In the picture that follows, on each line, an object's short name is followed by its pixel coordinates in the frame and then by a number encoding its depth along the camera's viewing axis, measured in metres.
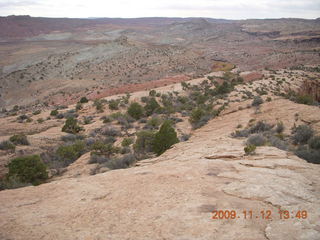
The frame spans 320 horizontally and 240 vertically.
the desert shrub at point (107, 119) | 19.53
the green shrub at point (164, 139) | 12.06
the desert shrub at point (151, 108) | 22.47
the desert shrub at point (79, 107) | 25.39
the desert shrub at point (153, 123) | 18.19
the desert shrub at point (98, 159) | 11.53
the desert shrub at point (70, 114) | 22.85
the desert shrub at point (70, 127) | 17.45
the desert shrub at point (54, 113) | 22.97
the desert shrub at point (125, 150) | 13.09
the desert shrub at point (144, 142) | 13.00
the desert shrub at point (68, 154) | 12.64
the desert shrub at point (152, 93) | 27.51
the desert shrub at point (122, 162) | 10.18
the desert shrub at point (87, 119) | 20.46
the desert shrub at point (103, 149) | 12.52
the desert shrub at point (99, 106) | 24.11
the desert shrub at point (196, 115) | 17.94
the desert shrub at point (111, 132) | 17.11
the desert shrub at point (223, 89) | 27.14
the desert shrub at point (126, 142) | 13.67
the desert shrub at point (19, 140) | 13.62
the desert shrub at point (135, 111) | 21.03
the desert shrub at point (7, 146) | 12.62
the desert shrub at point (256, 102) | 17.05
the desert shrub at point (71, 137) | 15.93
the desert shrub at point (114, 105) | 23.87
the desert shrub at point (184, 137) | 14.00
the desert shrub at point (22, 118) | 21.89
